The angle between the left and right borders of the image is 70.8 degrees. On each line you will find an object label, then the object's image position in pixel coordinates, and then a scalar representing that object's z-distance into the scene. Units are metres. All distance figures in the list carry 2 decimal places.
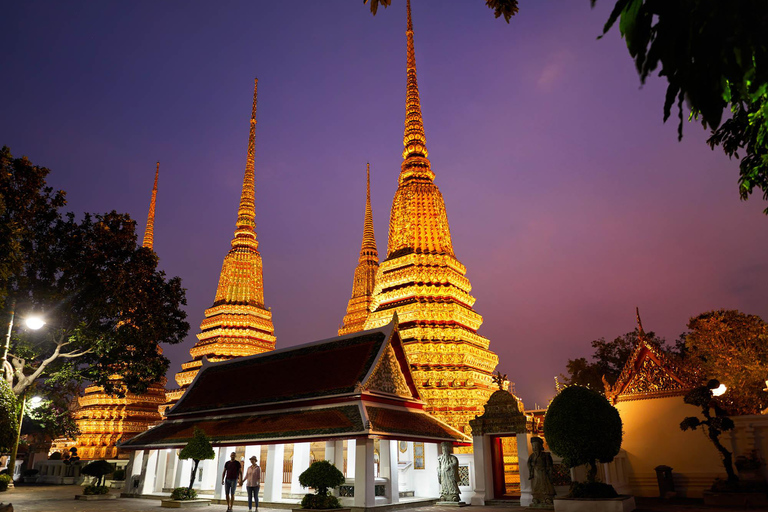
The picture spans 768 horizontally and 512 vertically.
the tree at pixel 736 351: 24.16
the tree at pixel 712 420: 15.09
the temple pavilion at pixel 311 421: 16.78
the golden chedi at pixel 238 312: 39.09
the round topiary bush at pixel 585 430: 13.33
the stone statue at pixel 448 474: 17.86
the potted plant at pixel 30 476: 35.09
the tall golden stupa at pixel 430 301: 26.73
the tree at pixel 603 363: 43.47
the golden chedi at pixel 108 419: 37.59
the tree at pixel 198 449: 17.03
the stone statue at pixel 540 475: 16.14
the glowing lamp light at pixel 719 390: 16.11
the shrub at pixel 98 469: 23.38
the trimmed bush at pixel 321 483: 14.95
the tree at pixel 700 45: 2.82
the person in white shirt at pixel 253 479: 15.63
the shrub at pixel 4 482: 25.53
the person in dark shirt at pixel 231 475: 15.38
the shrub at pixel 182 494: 18.58
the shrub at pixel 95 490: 22.30
